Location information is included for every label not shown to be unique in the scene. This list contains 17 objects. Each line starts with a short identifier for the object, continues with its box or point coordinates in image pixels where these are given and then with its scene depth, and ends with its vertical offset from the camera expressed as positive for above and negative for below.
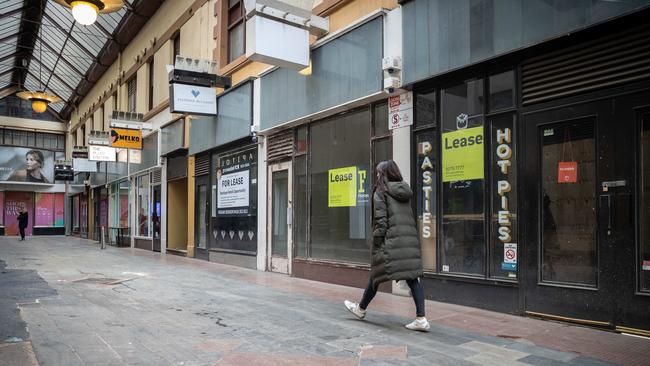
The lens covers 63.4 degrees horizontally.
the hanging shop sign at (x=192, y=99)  13.46 +2.69
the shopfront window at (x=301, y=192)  10.73 +0.18
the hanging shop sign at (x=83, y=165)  28.33 +1.98
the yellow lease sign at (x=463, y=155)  7.00 +0.64
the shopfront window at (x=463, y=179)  7.00 +0.30
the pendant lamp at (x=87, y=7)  10.95 +4.10
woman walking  5.60 -0.41
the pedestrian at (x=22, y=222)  28.11 -1.09
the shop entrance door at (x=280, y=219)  11.20 -0.39
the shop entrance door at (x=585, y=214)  5.39 -0.14
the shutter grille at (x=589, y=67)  5.40 +1.49
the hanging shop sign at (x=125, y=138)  20.45 +2.50
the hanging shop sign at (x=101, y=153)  23.03 +2.14
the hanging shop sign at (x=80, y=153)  28.50 +2.65
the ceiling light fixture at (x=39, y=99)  23.39 +4.67
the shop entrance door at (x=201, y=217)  15.42 -0.47
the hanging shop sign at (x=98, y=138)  23.05 +2.80
